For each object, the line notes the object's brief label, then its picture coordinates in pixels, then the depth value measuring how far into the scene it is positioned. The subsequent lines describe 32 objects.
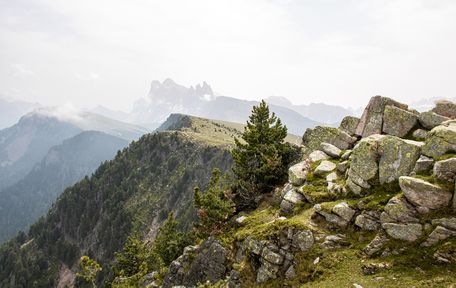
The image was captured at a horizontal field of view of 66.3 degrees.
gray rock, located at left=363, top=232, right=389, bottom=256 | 24.95
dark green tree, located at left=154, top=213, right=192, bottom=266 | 62.56
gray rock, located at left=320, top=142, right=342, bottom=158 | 39.94
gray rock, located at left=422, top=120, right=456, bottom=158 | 26.67
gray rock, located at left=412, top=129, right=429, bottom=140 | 33.75
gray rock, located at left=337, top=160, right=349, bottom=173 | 34.68
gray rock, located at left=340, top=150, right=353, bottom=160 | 36.45
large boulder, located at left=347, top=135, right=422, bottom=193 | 28.31
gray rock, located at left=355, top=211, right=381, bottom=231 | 26.62
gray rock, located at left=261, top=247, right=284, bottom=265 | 28.92
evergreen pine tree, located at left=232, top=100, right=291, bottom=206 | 46.38
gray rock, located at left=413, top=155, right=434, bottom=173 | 26.59
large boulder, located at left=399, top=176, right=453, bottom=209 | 23.97
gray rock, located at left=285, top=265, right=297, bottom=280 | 27.46
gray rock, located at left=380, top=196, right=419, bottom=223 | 24.77
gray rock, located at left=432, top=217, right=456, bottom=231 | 22.86
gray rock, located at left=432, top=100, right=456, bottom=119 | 36.62
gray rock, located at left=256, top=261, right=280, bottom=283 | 28.80
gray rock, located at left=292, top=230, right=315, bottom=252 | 28.03
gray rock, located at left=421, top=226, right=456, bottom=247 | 22.72
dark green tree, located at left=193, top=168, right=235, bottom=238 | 40.78
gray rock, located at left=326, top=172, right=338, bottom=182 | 34.34
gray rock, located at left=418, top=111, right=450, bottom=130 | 34.00
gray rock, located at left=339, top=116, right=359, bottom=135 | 44.25
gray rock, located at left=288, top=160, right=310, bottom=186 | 37.84
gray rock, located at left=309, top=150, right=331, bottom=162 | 40.43
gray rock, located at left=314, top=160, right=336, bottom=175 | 36.44
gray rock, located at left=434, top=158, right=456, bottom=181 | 24.45
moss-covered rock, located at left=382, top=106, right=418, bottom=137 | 35.91
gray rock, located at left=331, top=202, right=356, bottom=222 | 28.31
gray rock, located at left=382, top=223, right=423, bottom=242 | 24.04
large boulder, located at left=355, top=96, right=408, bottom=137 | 39.59
